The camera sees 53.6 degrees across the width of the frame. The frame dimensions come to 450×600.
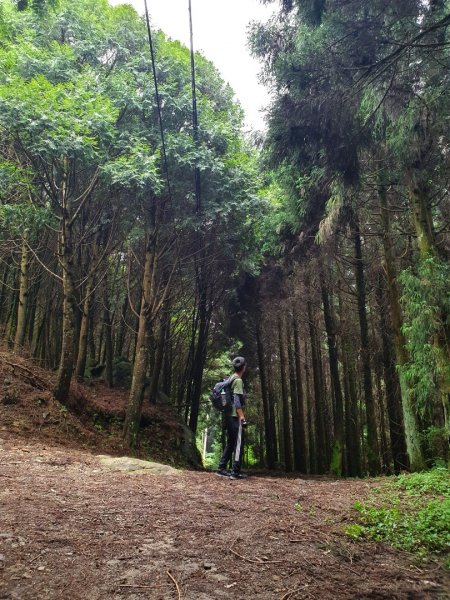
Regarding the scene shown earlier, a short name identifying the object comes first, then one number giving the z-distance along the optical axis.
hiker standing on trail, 6.88
